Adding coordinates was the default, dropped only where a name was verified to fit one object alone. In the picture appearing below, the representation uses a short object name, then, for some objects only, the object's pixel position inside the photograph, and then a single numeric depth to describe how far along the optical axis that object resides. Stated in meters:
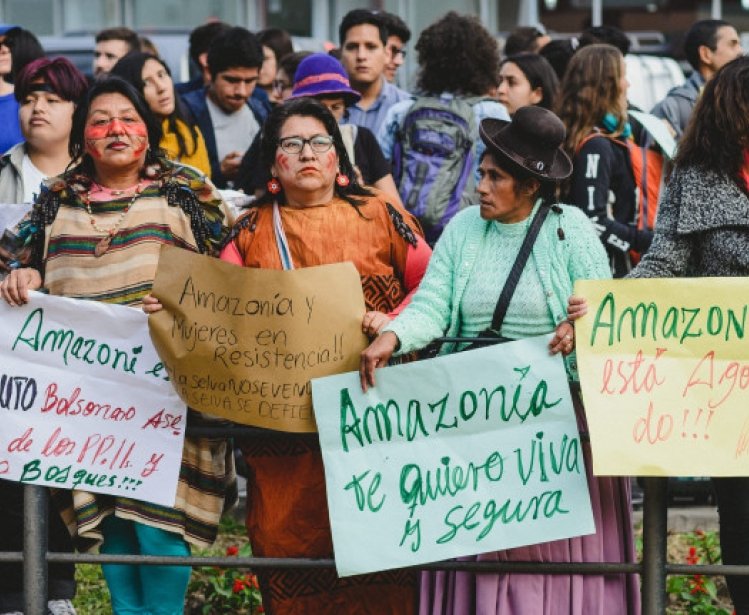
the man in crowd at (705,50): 16.42
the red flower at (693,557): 12.40
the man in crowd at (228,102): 14.93
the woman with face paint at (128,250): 9.68
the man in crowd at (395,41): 17.53
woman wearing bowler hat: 8.85
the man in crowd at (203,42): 17.33
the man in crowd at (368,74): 14.89
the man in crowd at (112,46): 18.66
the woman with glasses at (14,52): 15.13
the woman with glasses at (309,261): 9.48
